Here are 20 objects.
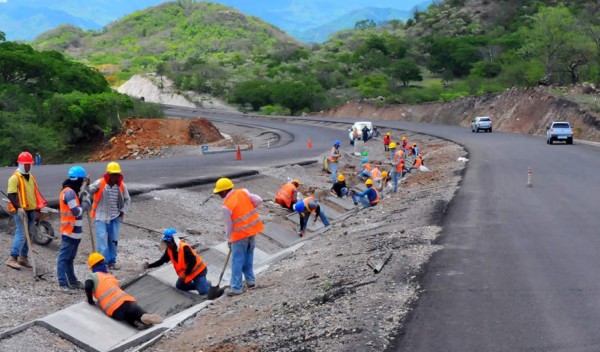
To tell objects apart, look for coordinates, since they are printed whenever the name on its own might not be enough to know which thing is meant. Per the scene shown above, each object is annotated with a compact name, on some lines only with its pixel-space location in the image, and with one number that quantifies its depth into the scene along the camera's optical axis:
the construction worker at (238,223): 12.20
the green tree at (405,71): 121.50
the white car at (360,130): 52.02
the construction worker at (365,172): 32.59
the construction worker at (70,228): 12.24
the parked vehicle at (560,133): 46.06
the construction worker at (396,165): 27.97
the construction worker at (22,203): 12.81
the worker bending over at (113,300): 11.07
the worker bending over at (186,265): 12.87
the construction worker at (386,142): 47.44
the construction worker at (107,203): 13.52
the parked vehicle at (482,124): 61.31
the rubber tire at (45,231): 15.03
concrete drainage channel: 10.43
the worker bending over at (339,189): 27.86
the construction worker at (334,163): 30.94
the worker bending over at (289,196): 23.81
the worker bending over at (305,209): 21.16
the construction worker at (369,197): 25.25
